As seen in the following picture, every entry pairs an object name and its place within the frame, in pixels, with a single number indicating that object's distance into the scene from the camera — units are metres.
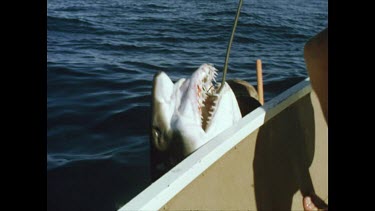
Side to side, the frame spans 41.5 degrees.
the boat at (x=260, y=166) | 2.00
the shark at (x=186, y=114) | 2.79
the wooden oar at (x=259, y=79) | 3.85
